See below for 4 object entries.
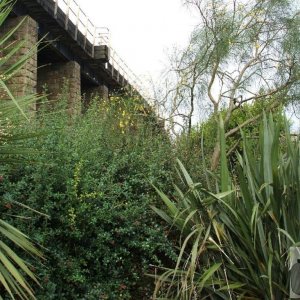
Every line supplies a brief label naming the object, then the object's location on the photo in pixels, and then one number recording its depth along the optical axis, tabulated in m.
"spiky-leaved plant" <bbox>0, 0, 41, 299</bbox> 2.06
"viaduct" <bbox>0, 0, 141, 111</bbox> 8.10
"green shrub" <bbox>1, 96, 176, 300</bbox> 2.89
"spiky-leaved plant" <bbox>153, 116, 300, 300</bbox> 2.58
